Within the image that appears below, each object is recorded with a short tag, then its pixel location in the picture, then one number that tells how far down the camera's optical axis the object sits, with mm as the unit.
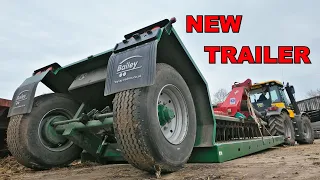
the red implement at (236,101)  6160
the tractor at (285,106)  8172
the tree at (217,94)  39816
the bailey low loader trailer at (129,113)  2371
